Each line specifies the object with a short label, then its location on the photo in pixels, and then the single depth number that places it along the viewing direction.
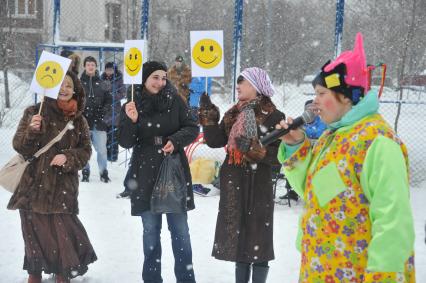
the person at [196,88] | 10.21
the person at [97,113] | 8.76
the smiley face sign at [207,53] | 4.77
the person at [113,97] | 9.22
